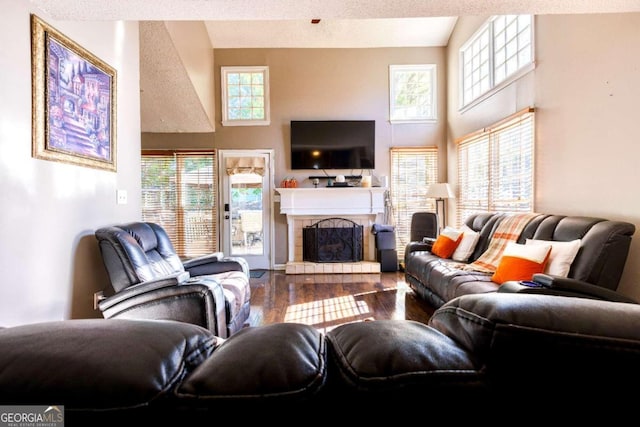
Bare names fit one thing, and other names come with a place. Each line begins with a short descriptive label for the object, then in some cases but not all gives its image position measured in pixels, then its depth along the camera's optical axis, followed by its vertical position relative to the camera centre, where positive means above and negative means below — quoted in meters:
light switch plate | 2.84 +0.12
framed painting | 1.98 +0.75
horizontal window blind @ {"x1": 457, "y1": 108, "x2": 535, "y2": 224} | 3.68 +0.53
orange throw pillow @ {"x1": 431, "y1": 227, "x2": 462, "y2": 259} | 3.79 -0.40
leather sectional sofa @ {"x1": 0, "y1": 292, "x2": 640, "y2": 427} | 0.41 -0.22
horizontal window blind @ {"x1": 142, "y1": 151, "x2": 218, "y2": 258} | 5.74 +0.24
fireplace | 5.57 -0.01
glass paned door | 5.73 +0.05
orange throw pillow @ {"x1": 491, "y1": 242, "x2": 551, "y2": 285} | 2.49 -0.42
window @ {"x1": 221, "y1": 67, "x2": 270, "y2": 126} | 5.75 +2.00
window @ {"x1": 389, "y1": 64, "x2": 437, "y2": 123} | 5.77 +2.03
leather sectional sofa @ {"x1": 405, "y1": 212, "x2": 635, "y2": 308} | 1.99 -0.43
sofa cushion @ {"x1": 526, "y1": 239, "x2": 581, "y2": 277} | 2.36 -0.36
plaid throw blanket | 3.13 -0.31
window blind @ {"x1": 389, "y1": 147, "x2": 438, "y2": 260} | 5.77 +0.48
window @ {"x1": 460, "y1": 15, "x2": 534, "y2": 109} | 3.69 +1.95
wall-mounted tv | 5.66 +1.16
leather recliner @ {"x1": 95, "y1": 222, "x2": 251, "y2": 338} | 2.15 -0.54
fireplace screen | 5.62 -0.58
